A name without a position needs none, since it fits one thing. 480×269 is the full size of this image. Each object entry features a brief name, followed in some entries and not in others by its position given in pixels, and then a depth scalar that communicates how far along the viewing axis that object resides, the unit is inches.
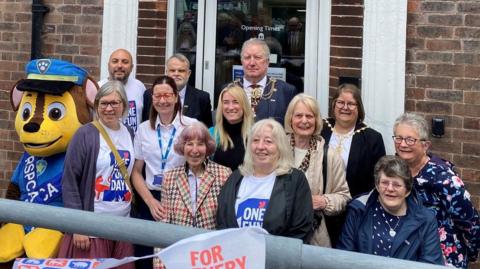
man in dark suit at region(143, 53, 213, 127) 186.4
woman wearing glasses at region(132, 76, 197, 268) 163.5
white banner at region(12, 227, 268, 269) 77.9
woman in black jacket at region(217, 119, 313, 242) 134.6
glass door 240.4
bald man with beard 193.3
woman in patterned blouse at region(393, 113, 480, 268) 138.2
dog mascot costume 160.1
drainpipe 246.8
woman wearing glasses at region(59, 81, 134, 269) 152.9
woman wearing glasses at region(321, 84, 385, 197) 160.6
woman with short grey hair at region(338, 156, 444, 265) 129.9
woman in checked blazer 147.3
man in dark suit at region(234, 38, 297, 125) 179.0
